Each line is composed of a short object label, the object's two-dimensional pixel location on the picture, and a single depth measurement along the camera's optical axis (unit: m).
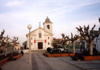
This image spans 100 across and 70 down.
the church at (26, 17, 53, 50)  35.58
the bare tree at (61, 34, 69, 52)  15.78
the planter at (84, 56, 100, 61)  9.69
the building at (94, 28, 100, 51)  22.64
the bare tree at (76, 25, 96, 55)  10.30
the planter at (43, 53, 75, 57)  14.00
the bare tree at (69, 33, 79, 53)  14.25
